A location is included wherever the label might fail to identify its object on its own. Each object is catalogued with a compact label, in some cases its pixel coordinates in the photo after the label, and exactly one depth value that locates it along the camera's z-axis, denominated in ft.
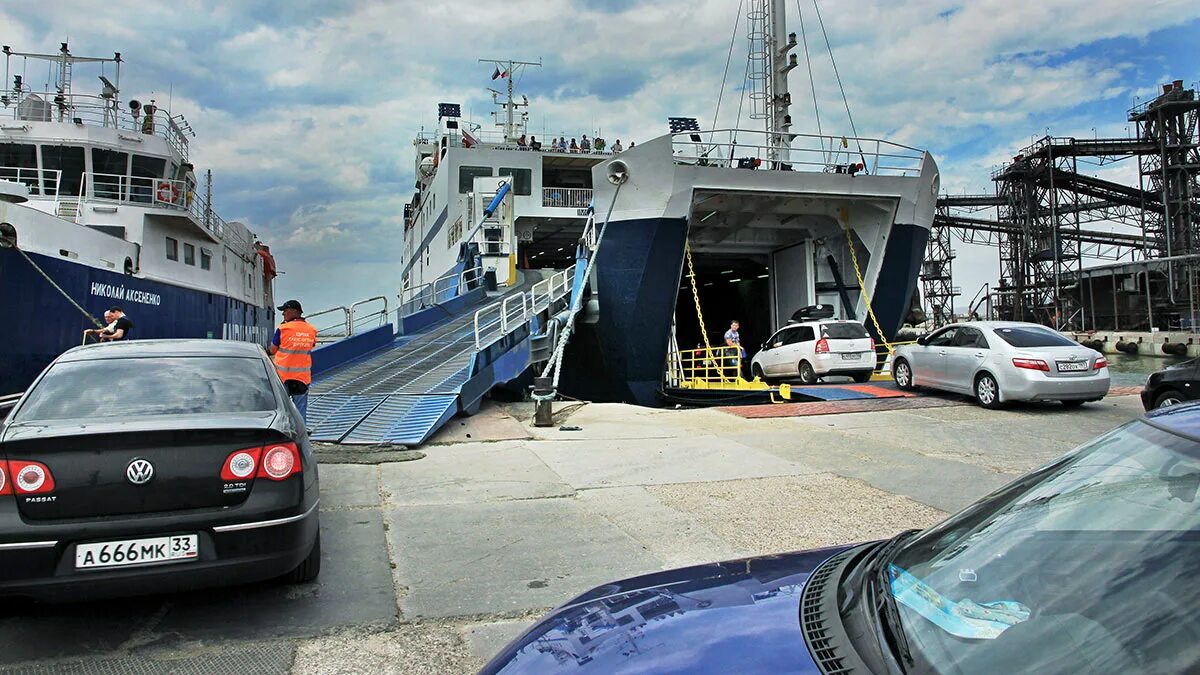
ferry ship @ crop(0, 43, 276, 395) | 42.68
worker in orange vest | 25.81
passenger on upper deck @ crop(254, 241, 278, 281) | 118.05
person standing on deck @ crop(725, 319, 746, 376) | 57.54
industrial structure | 124.06
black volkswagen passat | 10.64
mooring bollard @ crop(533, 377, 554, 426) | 33.45
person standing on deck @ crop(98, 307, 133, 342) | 32.50
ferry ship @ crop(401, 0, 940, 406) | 49.55
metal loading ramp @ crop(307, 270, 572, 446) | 29.94
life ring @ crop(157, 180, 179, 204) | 67.36
